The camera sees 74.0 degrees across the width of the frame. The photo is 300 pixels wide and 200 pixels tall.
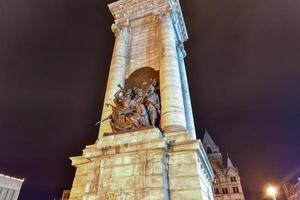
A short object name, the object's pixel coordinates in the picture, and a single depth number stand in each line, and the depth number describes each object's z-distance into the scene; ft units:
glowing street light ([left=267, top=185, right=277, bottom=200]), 30.32
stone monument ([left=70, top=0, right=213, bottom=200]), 18.13
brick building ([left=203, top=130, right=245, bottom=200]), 210.79
